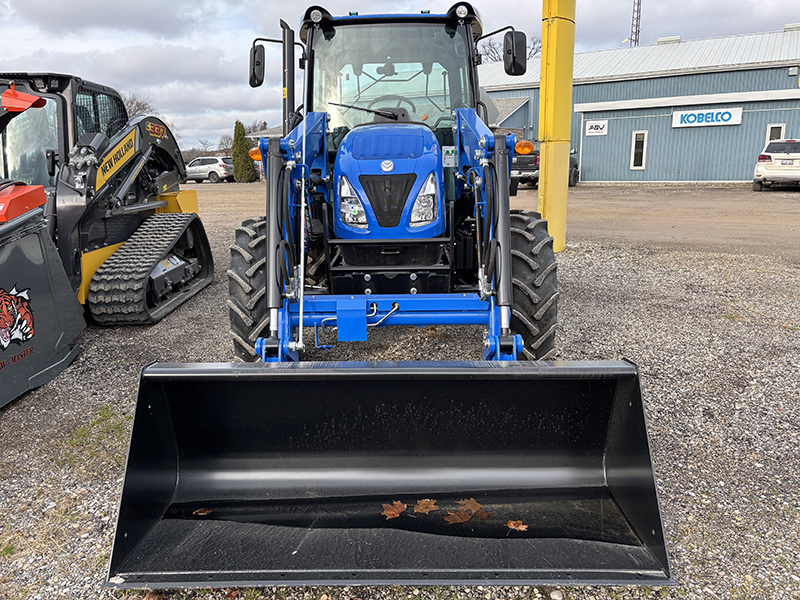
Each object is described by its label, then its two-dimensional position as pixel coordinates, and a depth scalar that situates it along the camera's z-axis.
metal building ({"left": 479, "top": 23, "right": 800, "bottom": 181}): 22.34
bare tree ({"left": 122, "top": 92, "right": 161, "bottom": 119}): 40.92
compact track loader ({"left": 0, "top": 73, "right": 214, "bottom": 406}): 4.26
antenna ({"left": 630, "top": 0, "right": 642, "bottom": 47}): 51.35
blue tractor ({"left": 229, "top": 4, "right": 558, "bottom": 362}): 3.41
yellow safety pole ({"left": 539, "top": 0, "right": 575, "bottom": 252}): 8.01
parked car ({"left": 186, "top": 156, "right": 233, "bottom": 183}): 31.69
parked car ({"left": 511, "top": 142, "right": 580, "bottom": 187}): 20.55
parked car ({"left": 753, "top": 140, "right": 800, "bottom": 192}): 17.95
